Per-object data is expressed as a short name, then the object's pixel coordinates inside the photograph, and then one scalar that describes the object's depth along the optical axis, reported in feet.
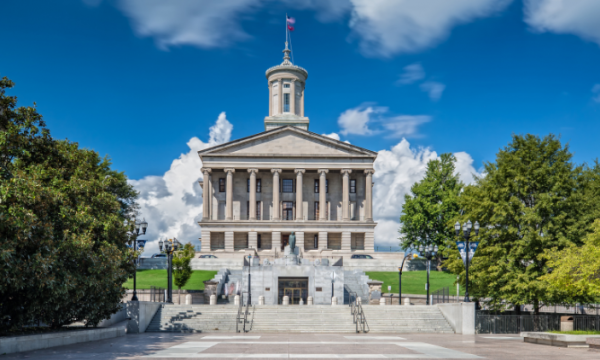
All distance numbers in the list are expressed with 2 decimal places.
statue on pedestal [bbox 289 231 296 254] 152.97
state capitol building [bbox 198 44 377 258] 234.58
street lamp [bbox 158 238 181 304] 107.34
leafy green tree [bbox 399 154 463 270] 211.61
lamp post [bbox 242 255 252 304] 138.62
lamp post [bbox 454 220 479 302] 89.56
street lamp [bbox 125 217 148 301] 87.56
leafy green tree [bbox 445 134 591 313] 96.89
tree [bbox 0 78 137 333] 56.13
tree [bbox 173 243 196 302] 145.59
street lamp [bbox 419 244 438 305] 121.68
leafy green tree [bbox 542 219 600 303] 77.62
